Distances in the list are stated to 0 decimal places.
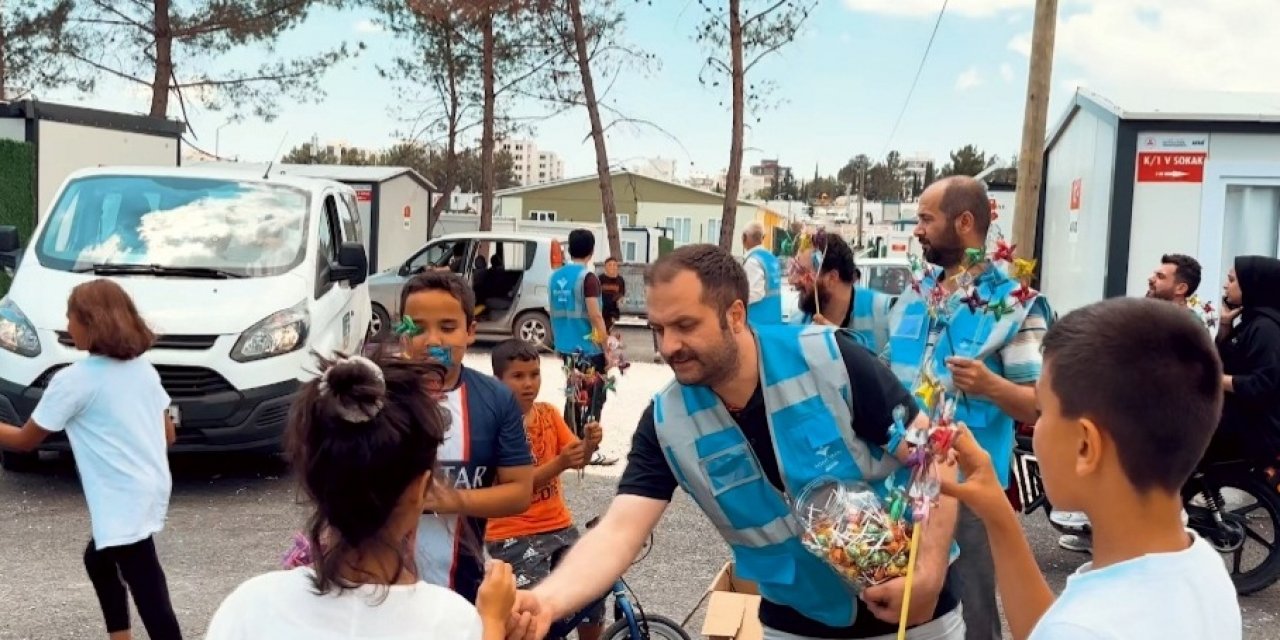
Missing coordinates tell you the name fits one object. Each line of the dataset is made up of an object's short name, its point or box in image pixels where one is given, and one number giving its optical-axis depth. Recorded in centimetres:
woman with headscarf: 668
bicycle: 460
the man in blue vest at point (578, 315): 974
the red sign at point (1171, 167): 1166
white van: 802
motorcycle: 677
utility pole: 1138
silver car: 1892
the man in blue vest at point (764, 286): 837
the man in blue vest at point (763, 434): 281
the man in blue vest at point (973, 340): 394
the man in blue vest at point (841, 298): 653
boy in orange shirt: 445
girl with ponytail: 201
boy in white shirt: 175
